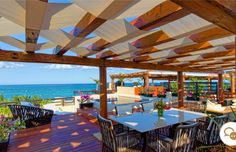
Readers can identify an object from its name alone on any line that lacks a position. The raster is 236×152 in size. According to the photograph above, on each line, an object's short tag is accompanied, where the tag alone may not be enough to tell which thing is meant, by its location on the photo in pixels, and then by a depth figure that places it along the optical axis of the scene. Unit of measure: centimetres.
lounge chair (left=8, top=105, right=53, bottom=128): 527
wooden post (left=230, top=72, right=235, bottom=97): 1063
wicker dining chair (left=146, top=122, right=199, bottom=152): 267
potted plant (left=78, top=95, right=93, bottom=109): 749
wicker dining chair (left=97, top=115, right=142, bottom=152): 278
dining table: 313
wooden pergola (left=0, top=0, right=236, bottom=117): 152
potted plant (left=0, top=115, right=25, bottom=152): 346
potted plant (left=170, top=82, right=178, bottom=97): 1053
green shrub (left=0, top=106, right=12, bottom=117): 624
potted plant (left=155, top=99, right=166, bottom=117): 391
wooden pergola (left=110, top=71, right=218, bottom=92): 1184
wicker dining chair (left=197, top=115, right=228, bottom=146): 317
